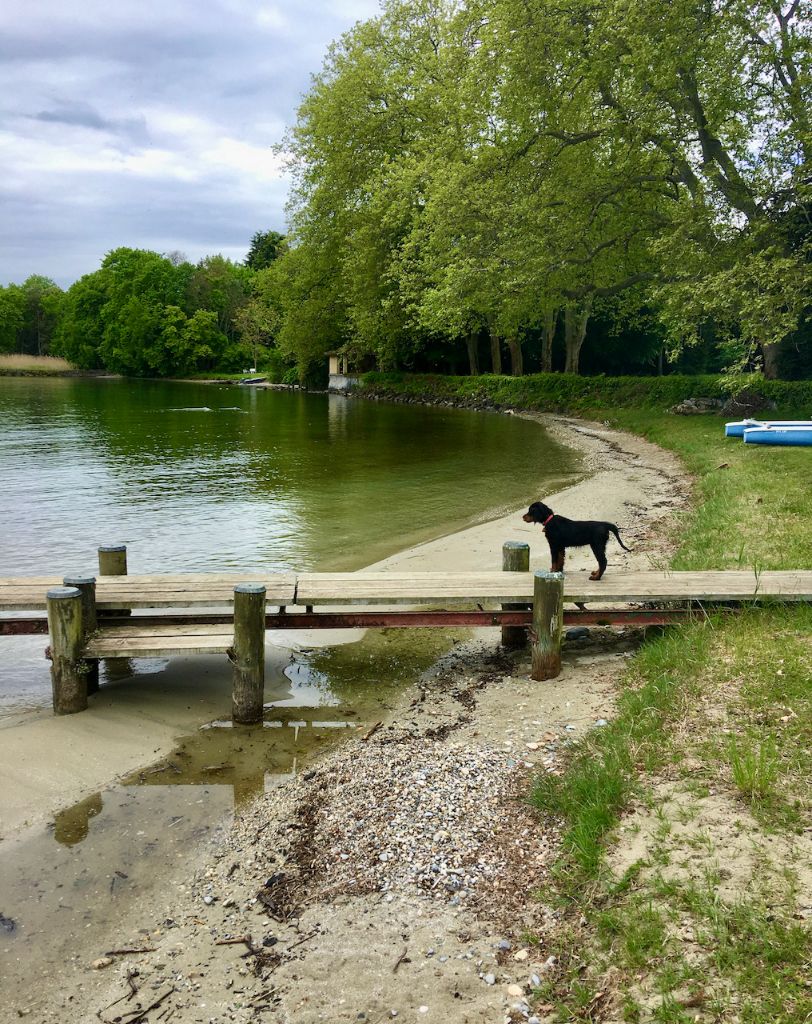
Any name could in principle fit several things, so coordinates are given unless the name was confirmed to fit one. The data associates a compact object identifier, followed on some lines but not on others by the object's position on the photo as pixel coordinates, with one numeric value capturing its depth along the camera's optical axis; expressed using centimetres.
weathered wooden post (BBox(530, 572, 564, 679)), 747
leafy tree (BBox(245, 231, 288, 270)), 9788
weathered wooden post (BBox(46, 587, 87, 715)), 704
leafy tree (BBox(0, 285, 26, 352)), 10994
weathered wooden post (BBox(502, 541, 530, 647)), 902
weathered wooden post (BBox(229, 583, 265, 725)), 707
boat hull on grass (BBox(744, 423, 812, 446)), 1947
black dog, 835
